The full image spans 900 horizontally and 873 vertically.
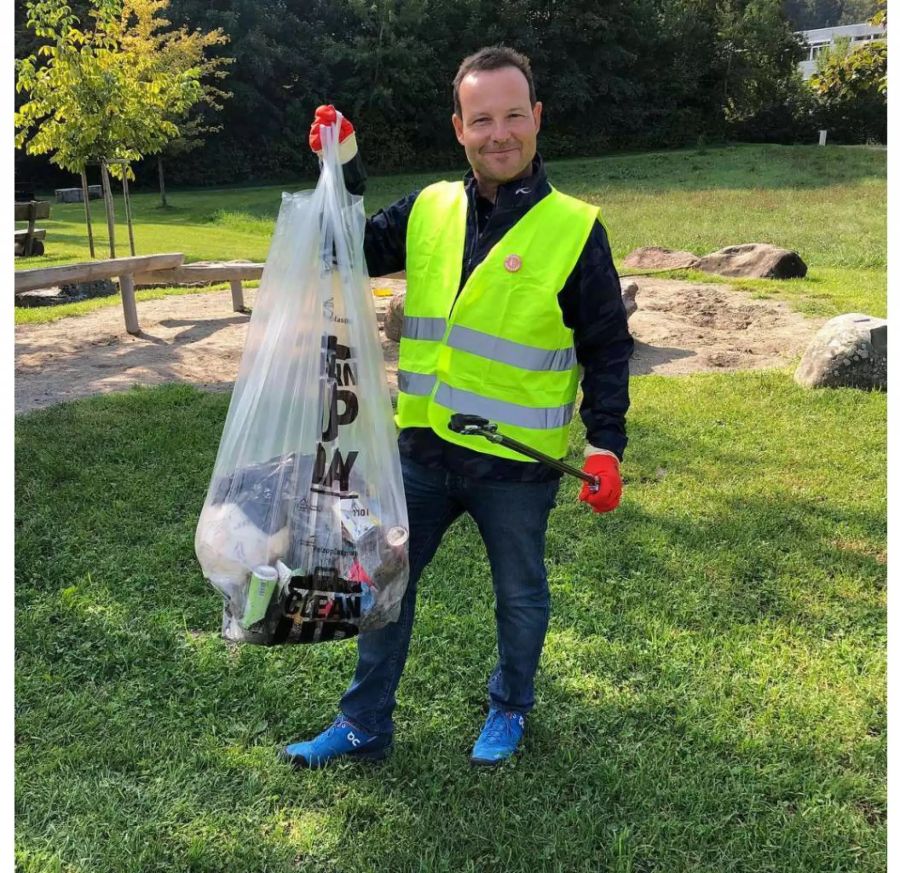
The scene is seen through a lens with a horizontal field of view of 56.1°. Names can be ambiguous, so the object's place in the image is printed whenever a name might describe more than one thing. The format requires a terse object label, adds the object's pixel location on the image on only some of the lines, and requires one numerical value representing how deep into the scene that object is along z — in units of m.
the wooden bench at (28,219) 11.55
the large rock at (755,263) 10.56
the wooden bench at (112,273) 6.76
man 1.97
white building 57.95
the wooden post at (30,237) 11.59
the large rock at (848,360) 5.80
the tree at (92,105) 10.62
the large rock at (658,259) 11.59
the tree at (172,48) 16.25
